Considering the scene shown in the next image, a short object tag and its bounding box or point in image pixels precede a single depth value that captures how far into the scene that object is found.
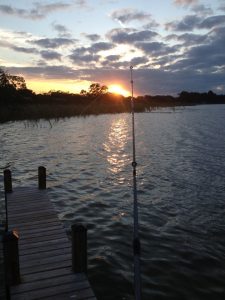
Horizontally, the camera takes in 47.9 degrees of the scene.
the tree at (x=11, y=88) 48.14
